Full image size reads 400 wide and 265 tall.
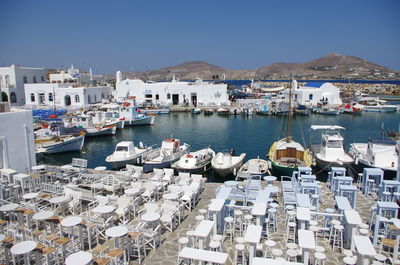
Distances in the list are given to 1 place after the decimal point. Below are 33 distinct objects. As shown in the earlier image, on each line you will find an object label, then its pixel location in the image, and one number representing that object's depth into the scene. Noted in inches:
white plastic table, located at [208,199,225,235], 372.2
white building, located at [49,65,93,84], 2508.0
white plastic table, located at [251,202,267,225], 358.3
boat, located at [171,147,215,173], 824.6
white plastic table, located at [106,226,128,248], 318.7
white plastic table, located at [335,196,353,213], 380.8
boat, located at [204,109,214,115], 2333.0
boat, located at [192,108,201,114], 2348.7
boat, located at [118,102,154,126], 1791.3
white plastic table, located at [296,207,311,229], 344.0
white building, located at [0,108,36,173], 548.4
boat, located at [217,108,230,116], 2291.2
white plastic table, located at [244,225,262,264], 301.1
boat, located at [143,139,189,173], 863.7
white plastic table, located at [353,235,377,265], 275.0
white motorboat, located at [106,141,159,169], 918.4
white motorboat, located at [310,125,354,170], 834.4
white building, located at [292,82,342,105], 2544.3
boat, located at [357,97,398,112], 2369.6
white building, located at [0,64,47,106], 2157.1
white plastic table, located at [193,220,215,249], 311.7
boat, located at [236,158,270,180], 743.7
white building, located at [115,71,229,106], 2574.8
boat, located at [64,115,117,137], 1445.6
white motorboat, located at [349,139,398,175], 771.7
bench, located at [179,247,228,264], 264.2
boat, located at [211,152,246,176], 810.2
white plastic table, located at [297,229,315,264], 287.6
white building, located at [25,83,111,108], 2155.5
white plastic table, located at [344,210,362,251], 339.0
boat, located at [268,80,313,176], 778.8
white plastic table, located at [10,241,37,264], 290.0
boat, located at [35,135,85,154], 1104.2
